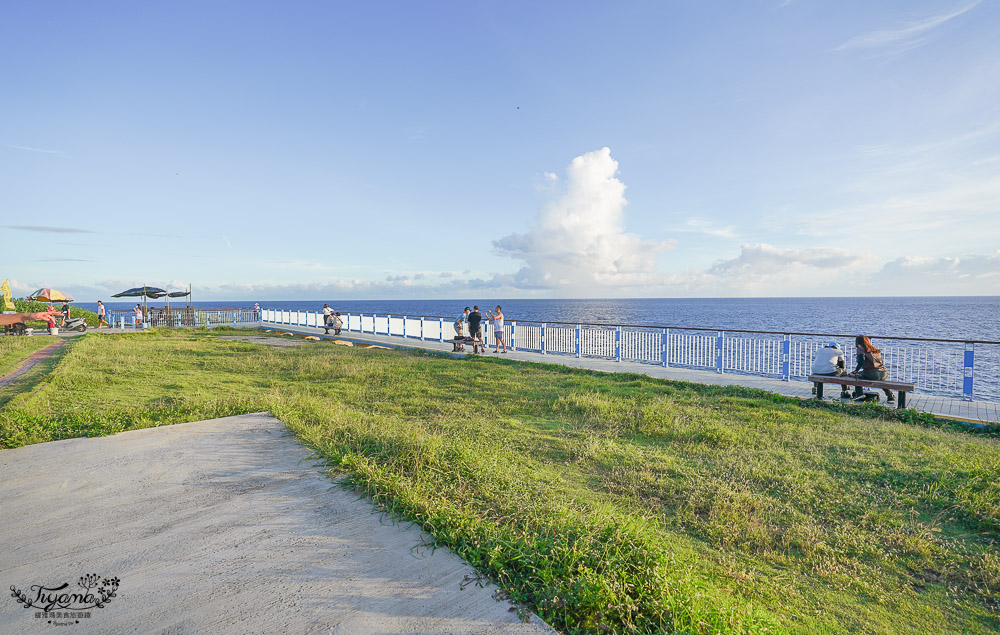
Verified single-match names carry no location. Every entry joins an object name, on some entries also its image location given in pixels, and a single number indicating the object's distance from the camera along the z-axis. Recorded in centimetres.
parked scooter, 2484
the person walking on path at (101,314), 2673
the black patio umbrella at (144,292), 3077
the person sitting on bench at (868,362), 890
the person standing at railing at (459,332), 1723
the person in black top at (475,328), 1669
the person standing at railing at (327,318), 2344
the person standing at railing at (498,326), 1736
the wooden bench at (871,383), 851
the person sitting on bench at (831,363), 955
